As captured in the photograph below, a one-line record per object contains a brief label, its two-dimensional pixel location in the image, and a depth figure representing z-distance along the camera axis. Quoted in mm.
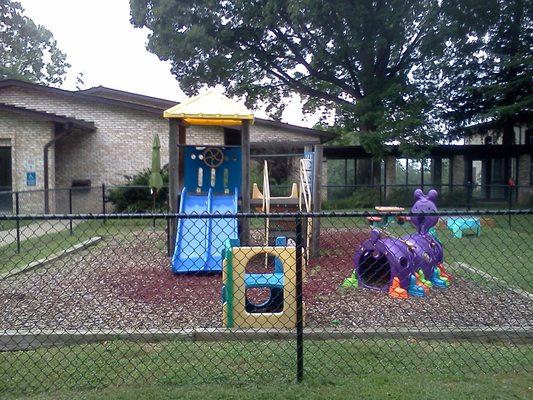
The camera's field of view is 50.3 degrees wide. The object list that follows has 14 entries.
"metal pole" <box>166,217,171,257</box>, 9355
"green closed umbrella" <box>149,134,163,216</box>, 12180
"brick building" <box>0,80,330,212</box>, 19875
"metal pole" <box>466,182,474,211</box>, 17959
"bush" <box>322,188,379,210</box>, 22375
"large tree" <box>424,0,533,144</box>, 23953
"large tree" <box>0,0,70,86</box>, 43188
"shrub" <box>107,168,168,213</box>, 17422
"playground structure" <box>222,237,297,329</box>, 5293
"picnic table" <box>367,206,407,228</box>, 14211
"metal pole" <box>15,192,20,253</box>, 9662
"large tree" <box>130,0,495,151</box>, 23000
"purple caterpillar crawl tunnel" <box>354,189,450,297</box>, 6609
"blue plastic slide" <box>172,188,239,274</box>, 7945
